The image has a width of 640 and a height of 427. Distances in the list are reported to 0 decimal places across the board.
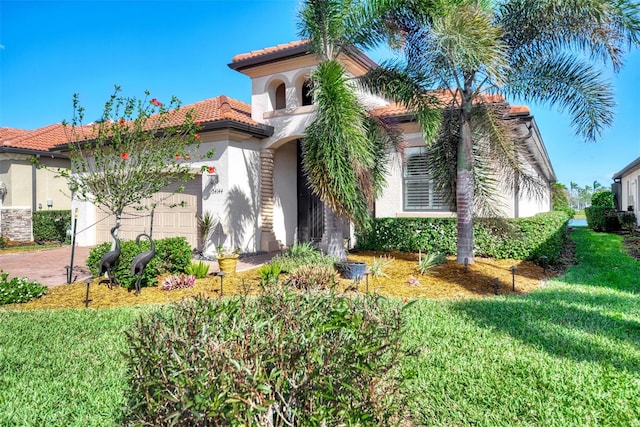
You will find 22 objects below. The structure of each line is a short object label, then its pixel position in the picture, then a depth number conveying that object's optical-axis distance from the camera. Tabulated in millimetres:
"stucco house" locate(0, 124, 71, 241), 18266
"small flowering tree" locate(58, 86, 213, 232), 8531
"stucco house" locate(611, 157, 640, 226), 20725
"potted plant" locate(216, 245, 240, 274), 9844
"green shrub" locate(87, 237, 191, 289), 8125
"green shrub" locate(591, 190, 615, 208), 27422
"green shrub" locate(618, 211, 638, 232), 18339
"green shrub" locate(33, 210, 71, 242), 18625
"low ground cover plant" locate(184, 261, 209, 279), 8867
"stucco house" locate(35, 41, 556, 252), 12703
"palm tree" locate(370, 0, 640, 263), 7910
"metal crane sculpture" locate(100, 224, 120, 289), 8062
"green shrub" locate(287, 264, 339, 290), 6852
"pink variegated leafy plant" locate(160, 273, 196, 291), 8070
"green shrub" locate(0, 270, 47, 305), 7285
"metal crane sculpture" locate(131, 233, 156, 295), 7742
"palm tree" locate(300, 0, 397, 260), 9125
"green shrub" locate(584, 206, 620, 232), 19973
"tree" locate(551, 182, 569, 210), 28662
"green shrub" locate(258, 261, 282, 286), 8078
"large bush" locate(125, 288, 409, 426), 1943
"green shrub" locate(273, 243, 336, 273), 9004
